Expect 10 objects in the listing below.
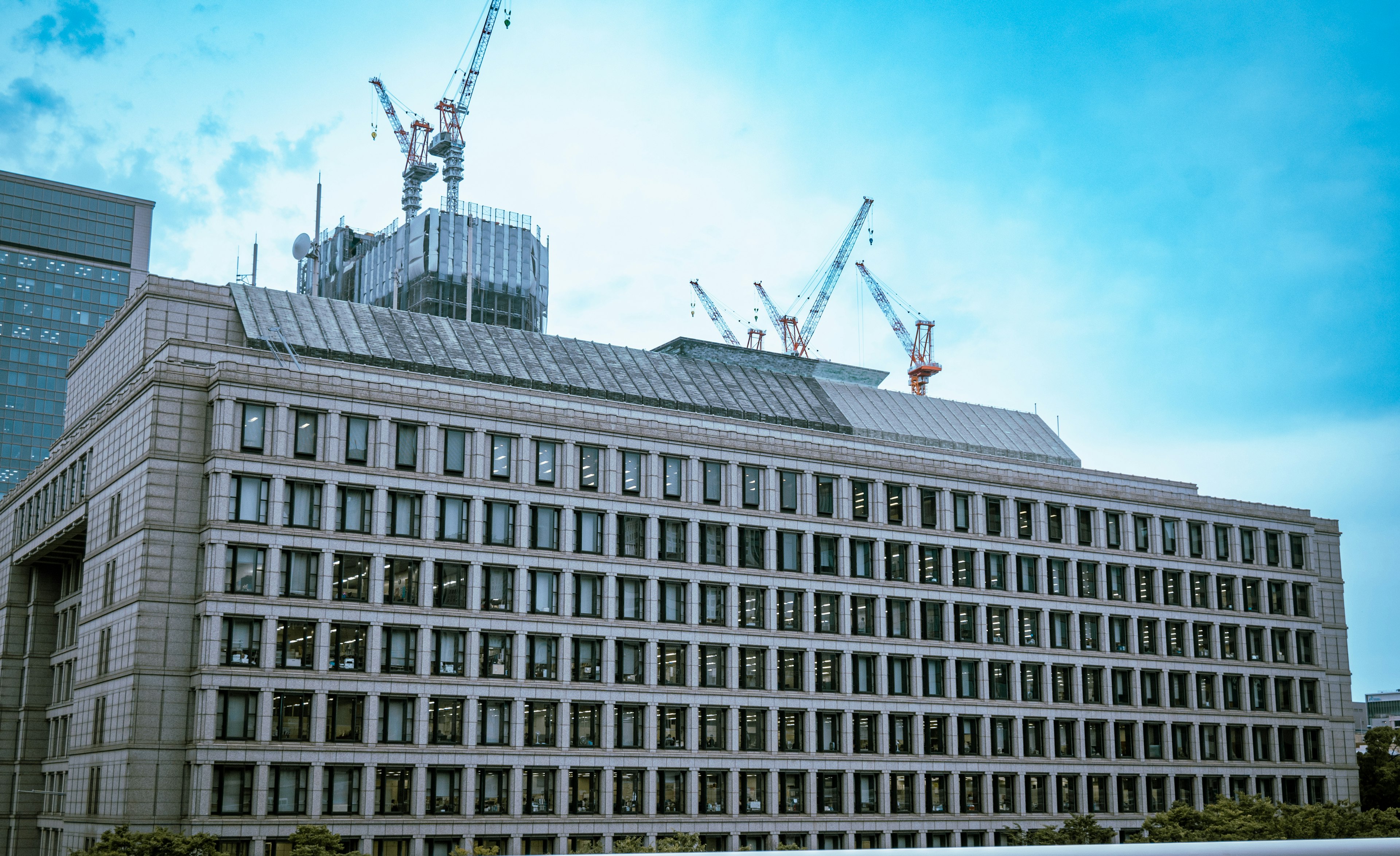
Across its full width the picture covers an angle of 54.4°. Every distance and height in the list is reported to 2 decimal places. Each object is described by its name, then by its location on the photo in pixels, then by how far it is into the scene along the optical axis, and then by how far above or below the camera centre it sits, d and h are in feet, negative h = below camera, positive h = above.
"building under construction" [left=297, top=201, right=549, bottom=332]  403.75 +130.24
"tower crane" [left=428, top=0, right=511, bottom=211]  560.61 +244.53
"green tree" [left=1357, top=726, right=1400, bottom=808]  388.16 -16.15
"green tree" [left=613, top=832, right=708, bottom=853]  262.67 -26.49
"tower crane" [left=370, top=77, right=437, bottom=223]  588.91 +225.03
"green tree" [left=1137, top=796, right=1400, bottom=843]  267.39 -22.23
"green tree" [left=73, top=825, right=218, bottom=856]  210.59 -21.78
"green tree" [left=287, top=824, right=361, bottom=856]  224.74 -22.18
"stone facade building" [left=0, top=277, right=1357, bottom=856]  254.47 +21.32
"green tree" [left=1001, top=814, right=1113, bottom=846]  286.66 -26.43
